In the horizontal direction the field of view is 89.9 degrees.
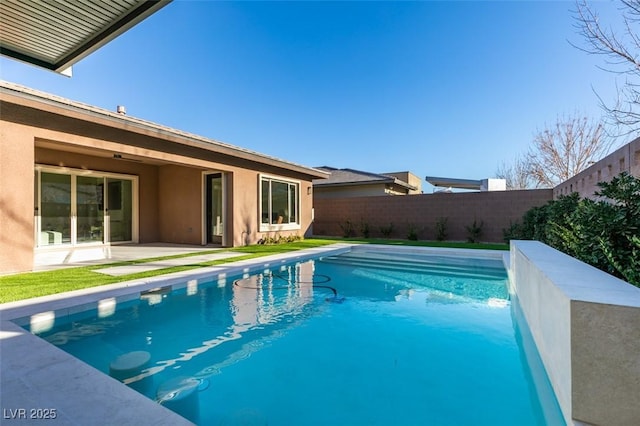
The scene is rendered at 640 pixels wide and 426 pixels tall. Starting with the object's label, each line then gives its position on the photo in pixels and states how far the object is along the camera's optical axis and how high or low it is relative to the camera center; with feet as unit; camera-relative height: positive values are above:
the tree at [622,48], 20.45 +11.33
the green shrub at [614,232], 10.79 -0.59
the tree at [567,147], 67.62 +15.14
